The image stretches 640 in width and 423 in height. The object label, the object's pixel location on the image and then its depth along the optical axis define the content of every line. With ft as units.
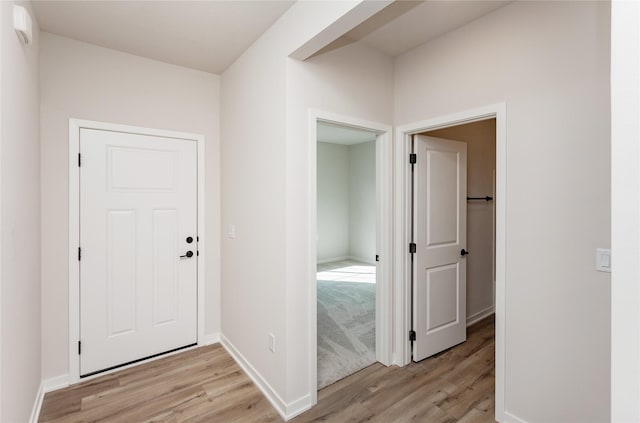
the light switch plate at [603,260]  5.15
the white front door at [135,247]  8.25
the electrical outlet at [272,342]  7.25
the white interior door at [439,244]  8.95
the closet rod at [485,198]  11.41
